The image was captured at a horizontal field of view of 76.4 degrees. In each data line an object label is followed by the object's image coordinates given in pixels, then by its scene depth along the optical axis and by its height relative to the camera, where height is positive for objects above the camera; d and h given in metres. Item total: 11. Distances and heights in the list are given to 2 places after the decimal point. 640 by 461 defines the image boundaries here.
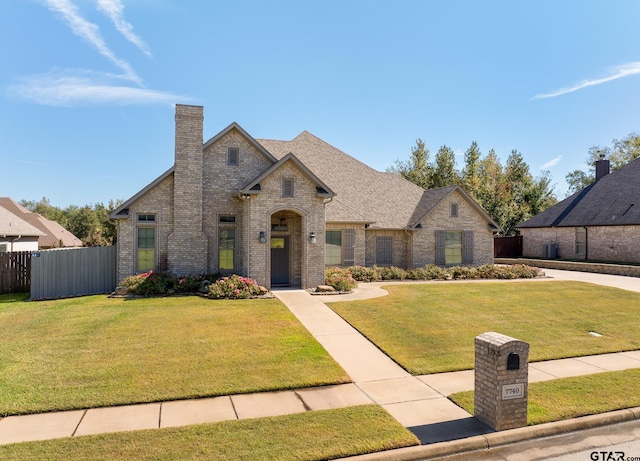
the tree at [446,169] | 47.22 +8.18
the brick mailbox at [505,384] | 6.06 -2.19
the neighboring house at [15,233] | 27.70 +0.58
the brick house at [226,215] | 17.33 +1.13
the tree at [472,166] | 48.97 +8.92
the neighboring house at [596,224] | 27.48 +1.12
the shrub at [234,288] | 15.55 -1.85
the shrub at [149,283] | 16.16 -1.71
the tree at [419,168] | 49.16 +9.41
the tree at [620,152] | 54.47 +12.11
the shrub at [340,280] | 17.38 -1.75
